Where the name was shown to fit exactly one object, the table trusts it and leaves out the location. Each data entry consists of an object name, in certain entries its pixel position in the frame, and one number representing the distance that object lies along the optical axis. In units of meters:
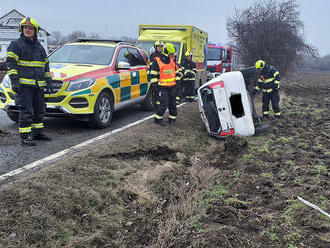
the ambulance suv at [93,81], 6.09
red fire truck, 20.83
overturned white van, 6.69
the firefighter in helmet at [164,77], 7.18
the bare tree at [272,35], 18.06
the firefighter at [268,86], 9.02
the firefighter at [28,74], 4.99
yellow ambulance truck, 12.18
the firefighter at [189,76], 11.41
